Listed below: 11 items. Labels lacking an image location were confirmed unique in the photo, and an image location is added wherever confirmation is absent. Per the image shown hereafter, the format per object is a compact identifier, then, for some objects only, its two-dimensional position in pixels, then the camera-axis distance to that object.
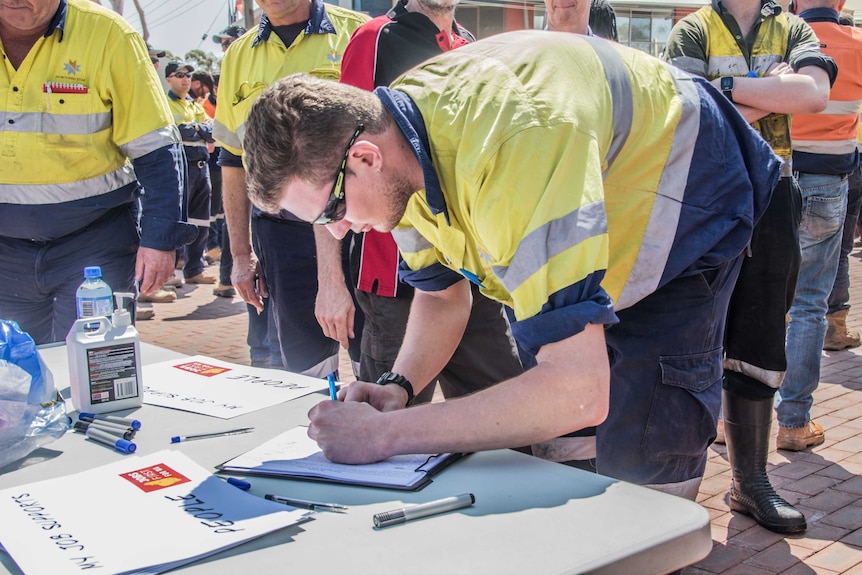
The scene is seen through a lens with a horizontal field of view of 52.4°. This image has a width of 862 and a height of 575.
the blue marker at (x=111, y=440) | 1.70
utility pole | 19.13
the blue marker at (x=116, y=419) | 1.82
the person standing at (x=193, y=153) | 8.28
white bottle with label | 1.92
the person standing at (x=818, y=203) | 3.79
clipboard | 1.50
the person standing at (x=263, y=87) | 3.27
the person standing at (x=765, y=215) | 2.54
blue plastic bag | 1.66
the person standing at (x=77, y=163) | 2.83
